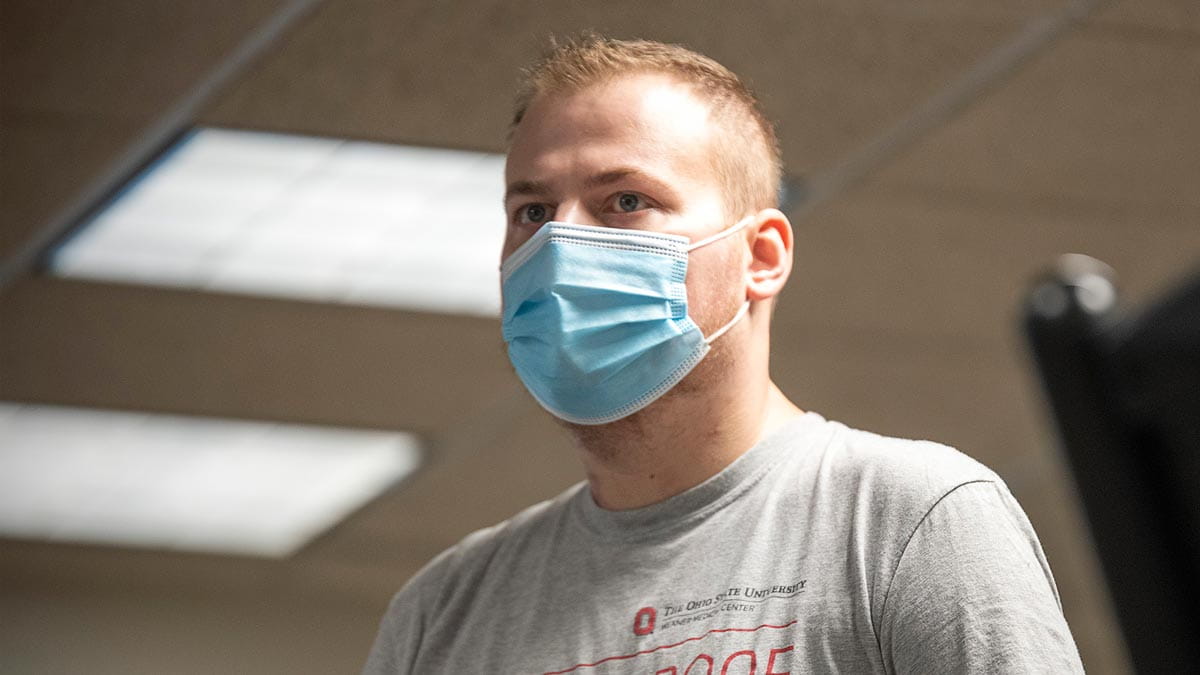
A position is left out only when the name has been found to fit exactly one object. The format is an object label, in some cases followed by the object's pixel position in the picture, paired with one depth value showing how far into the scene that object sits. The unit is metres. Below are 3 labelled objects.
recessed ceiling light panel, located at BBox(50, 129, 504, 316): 7.82
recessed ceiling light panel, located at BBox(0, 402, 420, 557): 11.32
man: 2.47
